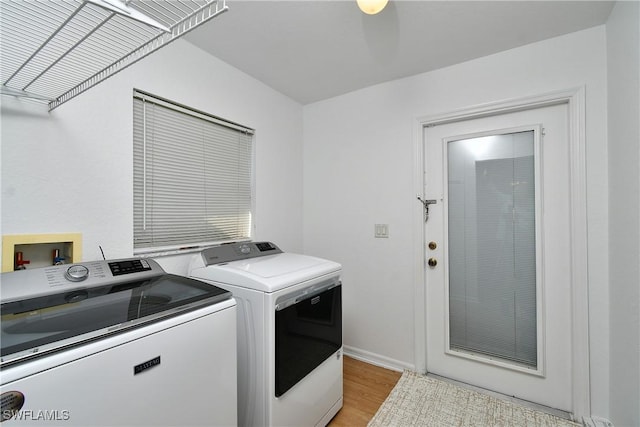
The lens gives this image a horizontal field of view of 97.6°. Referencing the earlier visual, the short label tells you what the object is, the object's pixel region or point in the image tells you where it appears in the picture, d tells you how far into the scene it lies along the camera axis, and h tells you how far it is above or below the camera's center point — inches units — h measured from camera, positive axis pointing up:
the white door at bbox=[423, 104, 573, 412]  73.6 -11.8
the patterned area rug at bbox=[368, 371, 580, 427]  69.0 -51.4
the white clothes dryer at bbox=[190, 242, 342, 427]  54.2 -25.4
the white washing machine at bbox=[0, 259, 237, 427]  27.3 -15.4
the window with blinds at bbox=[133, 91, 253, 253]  65.2 +10.1
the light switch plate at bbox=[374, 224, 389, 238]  95.7 -6.0
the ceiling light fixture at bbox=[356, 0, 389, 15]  51.3 +38.7
